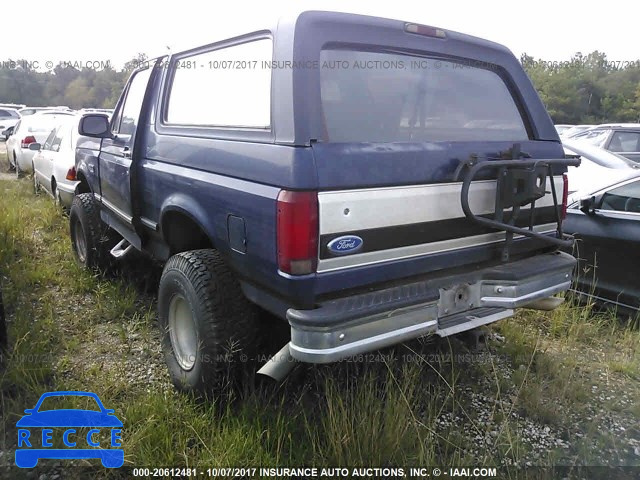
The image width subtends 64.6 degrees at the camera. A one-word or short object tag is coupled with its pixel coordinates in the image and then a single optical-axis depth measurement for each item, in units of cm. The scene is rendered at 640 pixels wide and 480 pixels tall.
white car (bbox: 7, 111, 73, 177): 1162
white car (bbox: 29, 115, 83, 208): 651
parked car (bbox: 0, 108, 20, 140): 2136
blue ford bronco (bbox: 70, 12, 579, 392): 216
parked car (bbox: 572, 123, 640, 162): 902
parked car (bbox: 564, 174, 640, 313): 397
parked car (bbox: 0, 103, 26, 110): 2311
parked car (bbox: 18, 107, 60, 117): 2294
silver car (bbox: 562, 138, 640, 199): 611
